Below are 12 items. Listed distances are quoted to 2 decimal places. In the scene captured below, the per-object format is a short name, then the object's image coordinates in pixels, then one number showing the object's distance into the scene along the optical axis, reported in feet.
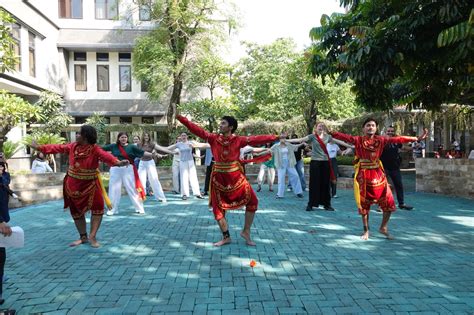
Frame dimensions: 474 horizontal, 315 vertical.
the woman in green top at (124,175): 28.19
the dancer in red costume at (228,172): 19.94
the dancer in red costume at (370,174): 21.36
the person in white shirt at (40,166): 46.76
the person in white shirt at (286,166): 38.50
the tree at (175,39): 68.90
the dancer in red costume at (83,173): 20.26
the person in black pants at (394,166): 31.96
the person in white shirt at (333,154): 38.01
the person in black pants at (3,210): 11.83
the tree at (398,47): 20.14
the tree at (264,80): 106.42
